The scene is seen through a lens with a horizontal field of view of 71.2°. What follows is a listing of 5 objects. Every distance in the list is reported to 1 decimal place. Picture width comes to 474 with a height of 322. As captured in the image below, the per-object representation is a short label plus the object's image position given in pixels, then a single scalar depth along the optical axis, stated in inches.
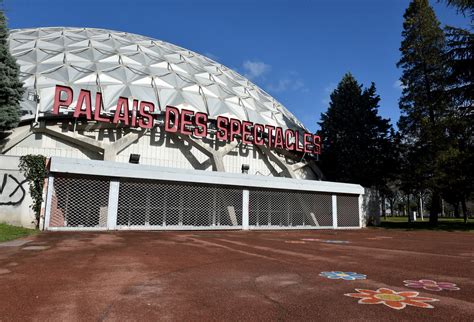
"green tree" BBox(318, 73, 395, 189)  1327.5
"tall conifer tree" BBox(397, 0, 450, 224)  1104.2
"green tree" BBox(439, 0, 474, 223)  927.0
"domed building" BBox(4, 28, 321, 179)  849.5
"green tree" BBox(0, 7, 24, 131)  684.7
